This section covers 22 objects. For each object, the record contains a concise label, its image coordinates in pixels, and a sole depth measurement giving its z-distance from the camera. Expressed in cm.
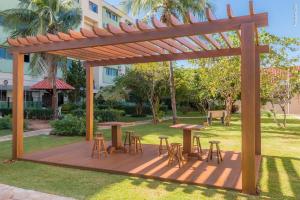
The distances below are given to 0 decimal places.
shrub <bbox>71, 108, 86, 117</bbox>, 2033
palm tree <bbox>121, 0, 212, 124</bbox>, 1923
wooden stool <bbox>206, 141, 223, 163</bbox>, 774
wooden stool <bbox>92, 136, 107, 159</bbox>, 851
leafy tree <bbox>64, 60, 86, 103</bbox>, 3001
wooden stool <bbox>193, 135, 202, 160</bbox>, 855
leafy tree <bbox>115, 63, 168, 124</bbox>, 2091
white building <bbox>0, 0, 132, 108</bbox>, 2586
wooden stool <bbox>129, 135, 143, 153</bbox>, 909
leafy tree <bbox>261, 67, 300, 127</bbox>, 1738
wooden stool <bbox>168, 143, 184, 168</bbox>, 752
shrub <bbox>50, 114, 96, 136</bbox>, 1391
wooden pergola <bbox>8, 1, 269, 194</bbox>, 569
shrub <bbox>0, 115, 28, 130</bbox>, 1623
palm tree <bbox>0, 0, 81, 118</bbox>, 1920
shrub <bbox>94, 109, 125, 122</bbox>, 2078
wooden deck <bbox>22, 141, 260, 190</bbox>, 634
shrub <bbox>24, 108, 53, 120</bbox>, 2259
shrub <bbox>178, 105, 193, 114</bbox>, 3238
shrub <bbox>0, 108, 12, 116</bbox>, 2280
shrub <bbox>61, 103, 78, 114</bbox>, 2795
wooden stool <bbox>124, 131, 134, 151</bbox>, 932
